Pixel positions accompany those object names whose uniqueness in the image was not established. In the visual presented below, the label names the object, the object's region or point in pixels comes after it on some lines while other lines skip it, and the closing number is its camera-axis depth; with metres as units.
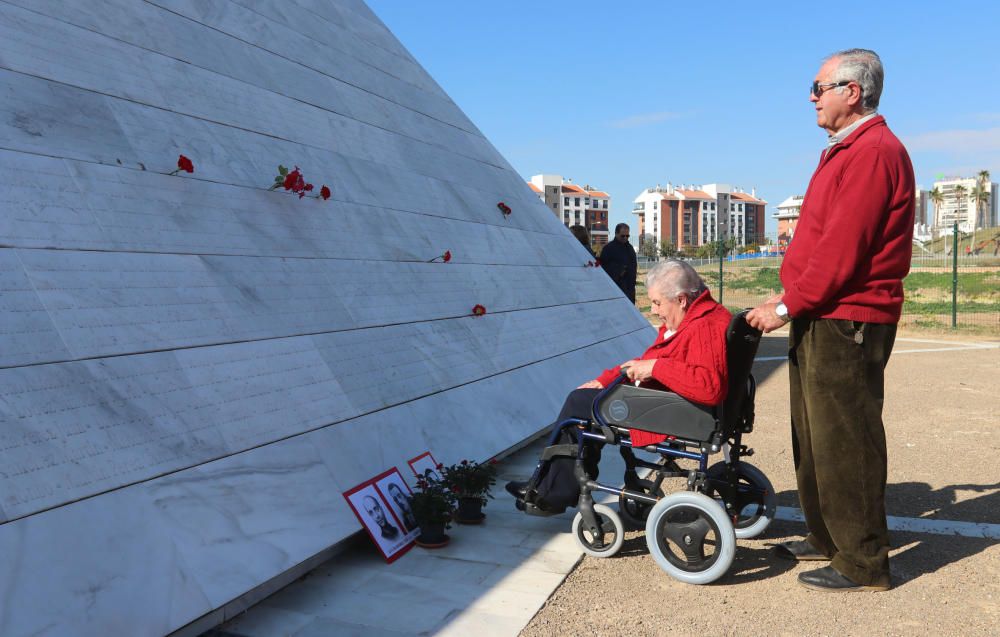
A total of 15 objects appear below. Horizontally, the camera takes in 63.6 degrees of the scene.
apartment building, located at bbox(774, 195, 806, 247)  148.34
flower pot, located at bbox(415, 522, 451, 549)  3.88
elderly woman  3.53
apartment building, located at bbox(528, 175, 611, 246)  107.19
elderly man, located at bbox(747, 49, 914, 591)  3.29
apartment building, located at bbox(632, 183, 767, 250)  128.12
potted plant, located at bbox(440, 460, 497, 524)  4.12
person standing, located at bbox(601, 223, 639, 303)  11.47
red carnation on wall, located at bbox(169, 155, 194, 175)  4.24
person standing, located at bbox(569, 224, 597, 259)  11.43
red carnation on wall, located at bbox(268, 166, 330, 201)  4.93
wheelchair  3.44
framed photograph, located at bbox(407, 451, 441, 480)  4.27
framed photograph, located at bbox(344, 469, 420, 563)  3.70
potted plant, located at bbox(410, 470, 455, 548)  3.85
